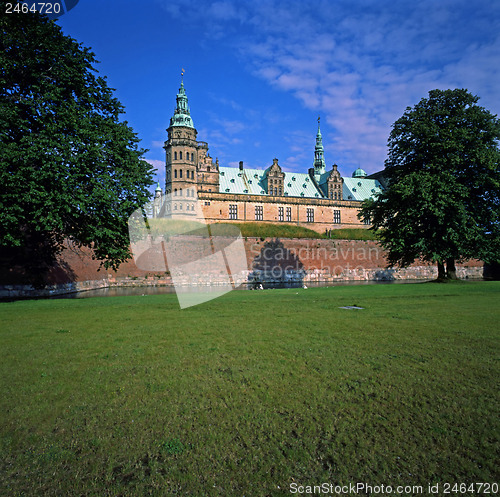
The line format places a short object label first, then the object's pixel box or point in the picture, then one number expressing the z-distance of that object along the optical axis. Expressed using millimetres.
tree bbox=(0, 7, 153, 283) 13102
